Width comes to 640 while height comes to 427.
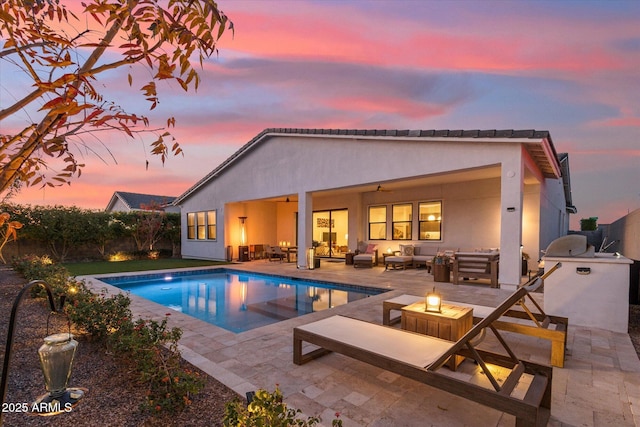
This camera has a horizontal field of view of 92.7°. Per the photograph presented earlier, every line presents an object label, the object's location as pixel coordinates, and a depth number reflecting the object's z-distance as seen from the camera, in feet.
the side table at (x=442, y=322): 12.12
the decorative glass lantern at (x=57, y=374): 4.33
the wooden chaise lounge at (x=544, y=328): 11.65
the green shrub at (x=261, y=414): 5.42
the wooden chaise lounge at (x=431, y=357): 7.36
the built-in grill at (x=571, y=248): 17.20
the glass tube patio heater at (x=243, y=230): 55.42
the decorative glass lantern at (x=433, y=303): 13.12
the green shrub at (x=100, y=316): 12.53
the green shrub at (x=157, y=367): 8.17
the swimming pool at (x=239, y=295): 22.31
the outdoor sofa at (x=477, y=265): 27.14
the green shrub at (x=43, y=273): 19.21
